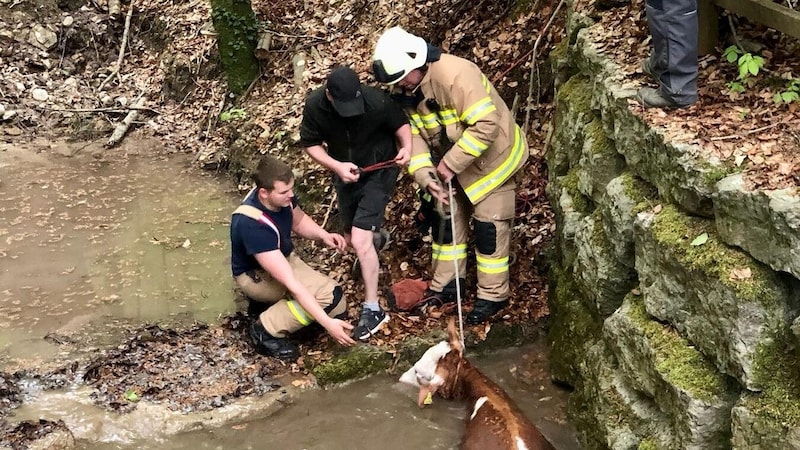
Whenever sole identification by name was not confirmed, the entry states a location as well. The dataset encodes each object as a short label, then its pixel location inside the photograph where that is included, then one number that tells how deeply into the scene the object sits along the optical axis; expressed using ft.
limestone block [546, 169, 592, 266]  17.20
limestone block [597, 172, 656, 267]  13.93
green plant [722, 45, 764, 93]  13.11
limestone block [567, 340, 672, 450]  13.28
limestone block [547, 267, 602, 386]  16.51
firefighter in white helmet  17.31
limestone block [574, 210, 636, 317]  14.84
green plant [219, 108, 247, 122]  33.55
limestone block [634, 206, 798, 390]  10.43
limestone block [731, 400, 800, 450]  9.89
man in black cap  18.44
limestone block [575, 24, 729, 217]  11.75
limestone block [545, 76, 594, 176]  17.58
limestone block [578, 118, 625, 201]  15.56
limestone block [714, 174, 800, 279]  9.85
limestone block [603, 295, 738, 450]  11.44
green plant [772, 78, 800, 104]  12.43
